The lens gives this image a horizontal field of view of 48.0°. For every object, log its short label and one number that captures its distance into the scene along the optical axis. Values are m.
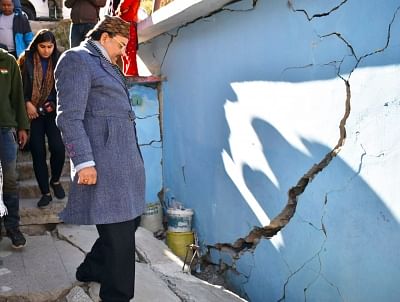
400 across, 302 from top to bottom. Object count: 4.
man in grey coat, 2.18
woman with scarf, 3.67
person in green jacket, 3.18
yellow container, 4.24
